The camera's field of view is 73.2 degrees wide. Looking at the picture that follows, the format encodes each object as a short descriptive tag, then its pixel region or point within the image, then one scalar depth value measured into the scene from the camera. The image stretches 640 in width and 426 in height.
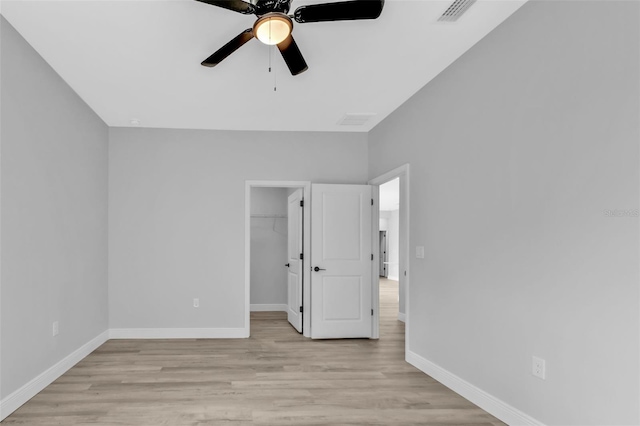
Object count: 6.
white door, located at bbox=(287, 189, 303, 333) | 5.71
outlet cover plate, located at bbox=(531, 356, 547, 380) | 2.54
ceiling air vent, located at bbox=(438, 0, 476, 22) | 2.65
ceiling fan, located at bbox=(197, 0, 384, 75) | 2.22
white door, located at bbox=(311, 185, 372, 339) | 5.43
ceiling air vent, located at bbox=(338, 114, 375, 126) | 4.98
